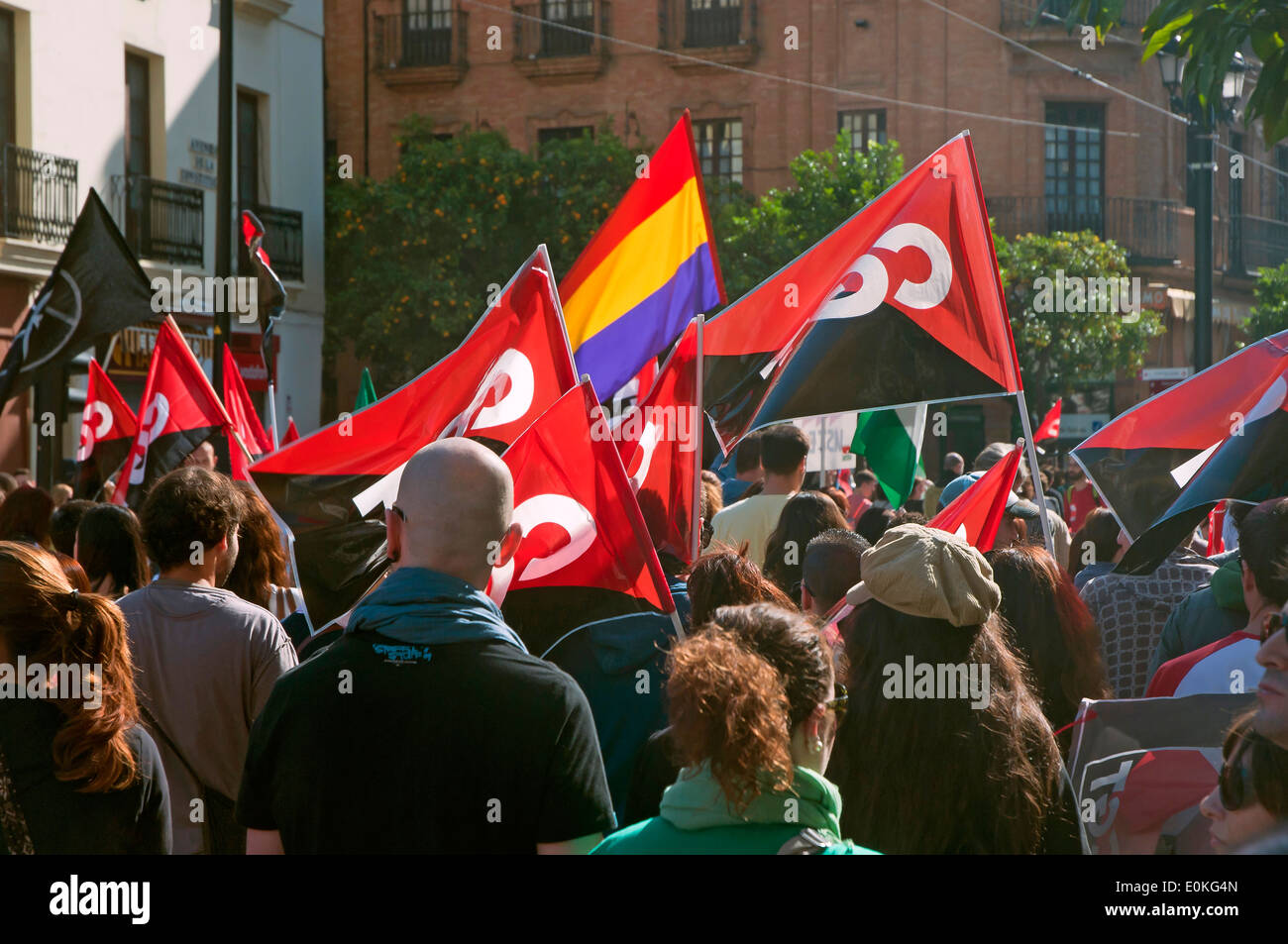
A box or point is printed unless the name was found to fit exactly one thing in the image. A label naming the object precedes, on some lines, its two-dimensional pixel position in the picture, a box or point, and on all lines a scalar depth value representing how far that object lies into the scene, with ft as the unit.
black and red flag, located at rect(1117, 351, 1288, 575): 15.16
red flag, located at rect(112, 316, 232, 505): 24.02
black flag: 26.40
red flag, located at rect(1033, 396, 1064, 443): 50.87
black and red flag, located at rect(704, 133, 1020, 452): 17.69
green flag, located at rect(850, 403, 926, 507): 25.41
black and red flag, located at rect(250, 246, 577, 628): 15.33
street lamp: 36.60
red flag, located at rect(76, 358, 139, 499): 28.63
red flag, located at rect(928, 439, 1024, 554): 16.97
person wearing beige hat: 9.88
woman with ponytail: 9.53
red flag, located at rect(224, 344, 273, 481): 28.09
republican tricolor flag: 21.89
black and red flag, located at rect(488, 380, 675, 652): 13.53
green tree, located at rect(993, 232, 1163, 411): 80.48
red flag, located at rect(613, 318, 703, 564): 17.42
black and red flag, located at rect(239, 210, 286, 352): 37.11
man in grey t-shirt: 12.34
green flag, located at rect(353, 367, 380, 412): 33.32
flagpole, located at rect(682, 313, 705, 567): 16.53
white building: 55.36
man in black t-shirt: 8.21
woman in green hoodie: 7.38
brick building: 94.79
